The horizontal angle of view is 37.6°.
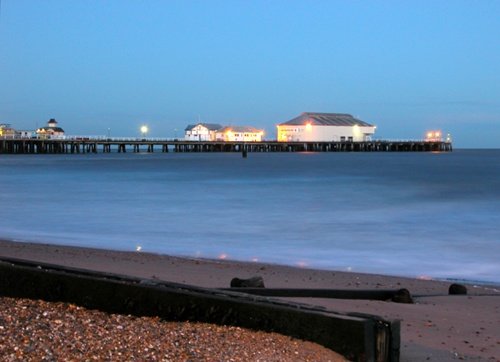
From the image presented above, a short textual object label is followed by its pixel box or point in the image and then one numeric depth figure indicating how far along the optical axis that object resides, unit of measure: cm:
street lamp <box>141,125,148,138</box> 14312
